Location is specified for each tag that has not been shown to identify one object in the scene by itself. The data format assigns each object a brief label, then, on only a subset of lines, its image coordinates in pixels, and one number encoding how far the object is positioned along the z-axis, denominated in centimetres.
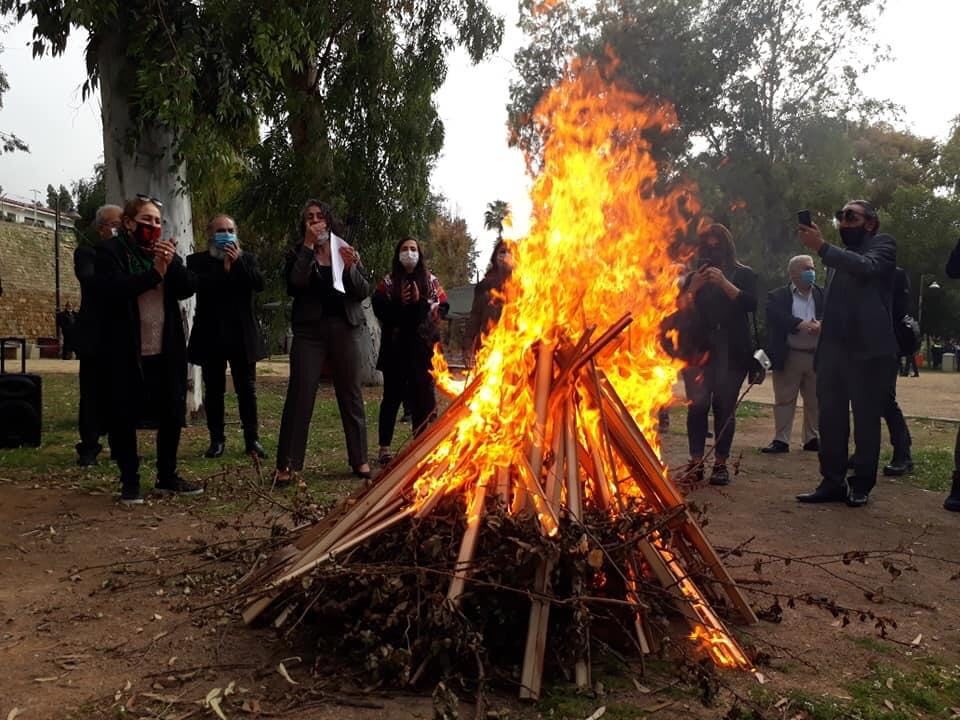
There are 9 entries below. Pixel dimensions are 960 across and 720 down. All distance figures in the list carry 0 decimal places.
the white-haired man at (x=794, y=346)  876
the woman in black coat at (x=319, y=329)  629
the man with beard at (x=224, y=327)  723
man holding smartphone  604
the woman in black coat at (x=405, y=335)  746
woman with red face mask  552
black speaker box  795
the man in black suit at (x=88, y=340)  675
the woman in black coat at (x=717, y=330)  677
